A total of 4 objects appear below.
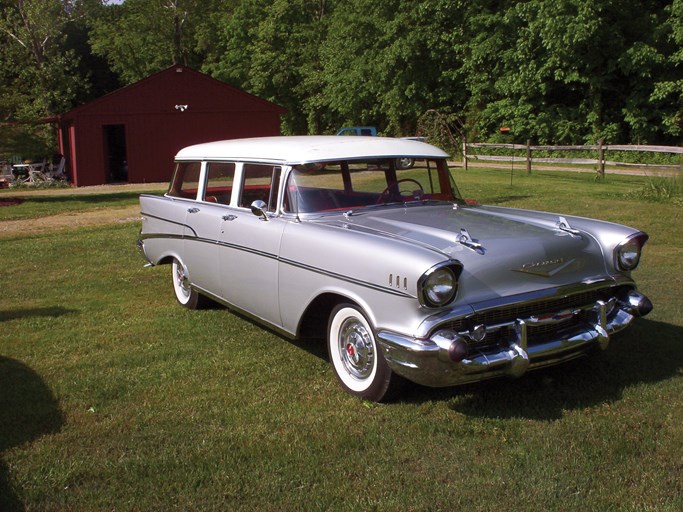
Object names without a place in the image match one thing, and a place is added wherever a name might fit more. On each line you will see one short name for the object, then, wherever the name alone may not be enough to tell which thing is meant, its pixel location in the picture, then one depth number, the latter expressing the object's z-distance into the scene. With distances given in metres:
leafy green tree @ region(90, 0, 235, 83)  48.69
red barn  25.34
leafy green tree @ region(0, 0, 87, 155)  38.78
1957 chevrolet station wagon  3.86
